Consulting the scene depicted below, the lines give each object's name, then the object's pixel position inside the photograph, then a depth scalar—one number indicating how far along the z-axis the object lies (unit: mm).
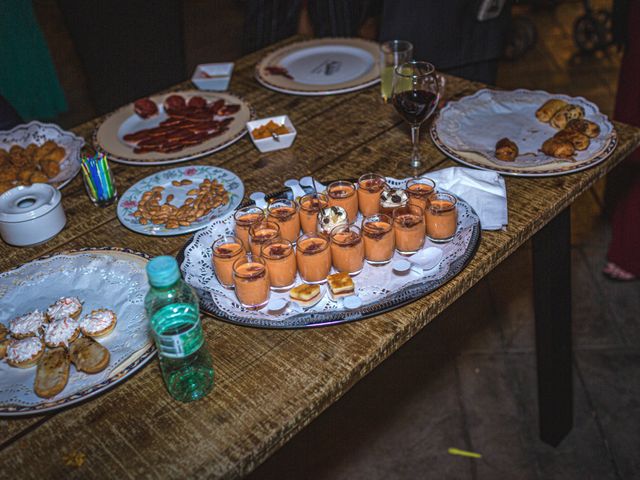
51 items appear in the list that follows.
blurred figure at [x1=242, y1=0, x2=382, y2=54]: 2730
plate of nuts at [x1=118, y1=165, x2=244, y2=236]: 1460
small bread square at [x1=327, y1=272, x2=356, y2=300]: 1163
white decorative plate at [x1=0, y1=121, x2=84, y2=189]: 1809
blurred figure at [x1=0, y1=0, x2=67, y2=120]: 3932
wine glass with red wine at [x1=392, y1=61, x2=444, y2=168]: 1494
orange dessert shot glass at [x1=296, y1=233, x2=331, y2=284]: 1180
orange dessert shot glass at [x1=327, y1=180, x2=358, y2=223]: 1341
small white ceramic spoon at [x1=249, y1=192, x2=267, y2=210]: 1405
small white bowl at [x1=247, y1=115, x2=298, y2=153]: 1728
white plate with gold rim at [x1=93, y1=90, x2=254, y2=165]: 1718
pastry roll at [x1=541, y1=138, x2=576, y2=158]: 1531
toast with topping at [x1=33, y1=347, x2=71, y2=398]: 1050
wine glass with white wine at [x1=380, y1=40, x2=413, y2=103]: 1947
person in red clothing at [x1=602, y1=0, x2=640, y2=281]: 2314
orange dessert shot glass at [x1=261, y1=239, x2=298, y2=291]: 1174
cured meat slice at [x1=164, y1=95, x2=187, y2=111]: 1967
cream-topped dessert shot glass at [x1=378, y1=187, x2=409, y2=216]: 1316
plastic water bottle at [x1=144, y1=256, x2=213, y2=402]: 914
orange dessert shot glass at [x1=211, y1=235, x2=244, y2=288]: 1180
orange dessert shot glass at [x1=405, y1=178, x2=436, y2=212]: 1290
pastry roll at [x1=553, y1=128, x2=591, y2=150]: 1558
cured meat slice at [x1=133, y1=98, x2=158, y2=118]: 1944
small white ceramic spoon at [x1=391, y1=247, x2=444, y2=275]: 1208
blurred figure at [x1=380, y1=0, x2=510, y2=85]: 2248
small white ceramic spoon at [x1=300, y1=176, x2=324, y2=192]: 1459
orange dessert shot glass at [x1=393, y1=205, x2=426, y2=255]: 1227
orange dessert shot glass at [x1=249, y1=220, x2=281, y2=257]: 1218
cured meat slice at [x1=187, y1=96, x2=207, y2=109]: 1951
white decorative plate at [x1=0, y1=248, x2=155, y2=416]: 1047
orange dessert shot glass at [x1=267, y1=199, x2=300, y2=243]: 1284
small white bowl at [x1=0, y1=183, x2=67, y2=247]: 1422
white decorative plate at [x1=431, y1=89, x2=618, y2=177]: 1516
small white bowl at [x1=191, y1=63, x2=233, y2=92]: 2082
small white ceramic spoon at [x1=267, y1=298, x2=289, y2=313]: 1155
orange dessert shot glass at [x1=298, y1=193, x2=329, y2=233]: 1312
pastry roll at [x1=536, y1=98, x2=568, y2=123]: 1710
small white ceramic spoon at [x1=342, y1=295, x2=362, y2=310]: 1140
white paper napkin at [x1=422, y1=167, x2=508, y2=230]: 1346
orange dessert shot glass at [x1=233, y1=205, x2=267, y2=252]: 1273
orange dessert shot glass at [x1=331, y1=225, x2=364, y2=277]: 1190
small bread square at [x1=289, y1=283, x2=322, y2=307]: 1162
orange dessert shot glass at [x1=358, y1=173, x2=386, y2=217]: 1348
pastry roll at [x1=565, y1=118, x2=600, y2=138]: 1599
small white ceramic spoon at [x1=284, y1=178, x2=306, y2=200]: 1430
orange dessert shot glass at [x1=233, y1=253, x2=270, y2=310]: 1132
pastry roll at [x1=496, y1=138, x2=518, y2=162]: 1565
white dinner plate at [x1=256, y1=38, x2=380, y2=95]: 2018
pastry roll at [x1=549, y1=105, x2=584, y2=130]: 1658
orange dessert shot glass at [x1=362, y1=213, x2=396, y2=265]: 1208
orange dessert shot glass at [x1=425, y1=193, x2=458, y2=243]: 1247
